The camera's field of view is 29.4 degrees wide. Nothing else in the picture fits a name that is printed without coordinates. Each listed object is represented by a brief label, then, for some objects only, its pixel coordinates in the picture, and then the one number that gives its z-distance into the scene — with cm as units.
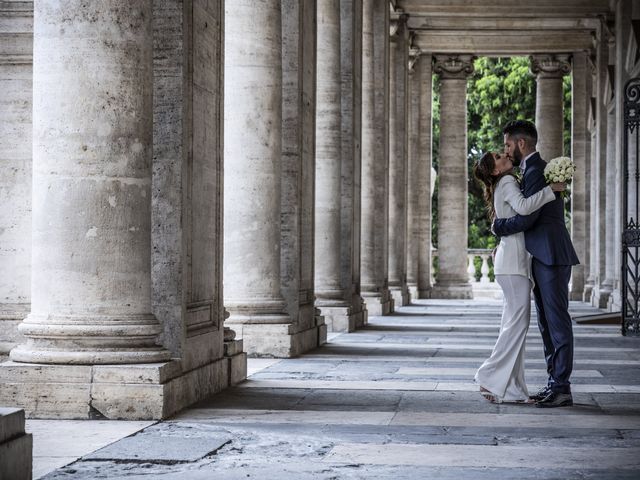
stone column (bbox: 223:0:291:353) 2081
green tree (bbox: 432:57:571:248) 8138
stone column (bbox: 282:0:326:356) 2247
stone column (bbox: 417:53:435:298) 5516
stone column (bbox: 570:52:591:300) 5531
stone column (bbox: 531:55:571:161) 5603
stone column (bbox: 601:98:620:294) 4428
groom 1465
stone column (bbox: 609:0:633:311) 3956
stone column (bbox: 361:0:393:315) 3706
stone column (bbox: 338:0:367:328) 3080
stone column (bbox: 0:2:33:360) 1580
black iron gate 2825
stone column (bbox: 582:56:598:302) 5159
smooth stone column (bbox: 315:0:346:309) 2850
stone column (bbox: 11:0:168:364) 1317
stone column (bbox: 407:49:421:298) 5459
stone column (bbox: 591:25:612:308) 4662
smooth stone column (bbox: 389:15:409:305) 4619
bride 1471
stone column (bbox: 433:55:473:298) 5622
